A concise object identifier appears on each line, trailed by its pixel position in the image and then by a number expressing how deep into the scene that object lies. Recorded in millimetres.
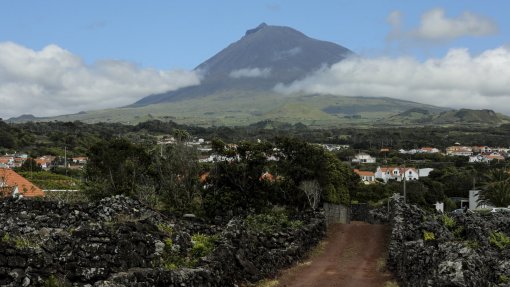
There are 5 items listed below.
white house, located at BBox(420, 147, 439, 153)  151275
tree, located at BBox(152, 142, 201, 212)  36875
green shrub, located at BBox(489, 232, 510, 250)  21956
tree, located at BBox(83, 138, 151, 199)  39500
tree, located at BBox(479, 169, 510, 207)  57781
